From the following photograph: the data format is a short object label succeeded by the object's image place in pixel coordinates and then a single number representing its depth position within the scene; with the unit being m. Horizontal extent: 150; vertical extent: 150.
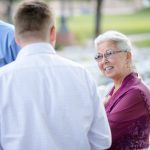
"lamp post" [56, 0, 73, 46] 23.28
